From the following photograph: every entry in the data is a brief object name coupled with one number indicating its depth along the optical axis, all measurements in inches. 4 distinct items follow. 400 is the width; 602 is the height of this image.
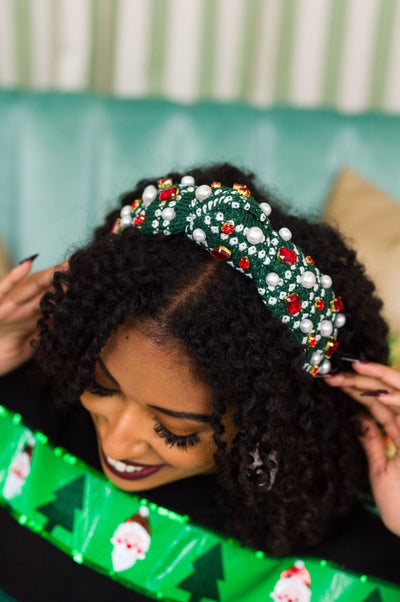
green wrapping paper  39.8
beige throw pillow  53.5
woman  32.4
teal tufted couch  62.9
